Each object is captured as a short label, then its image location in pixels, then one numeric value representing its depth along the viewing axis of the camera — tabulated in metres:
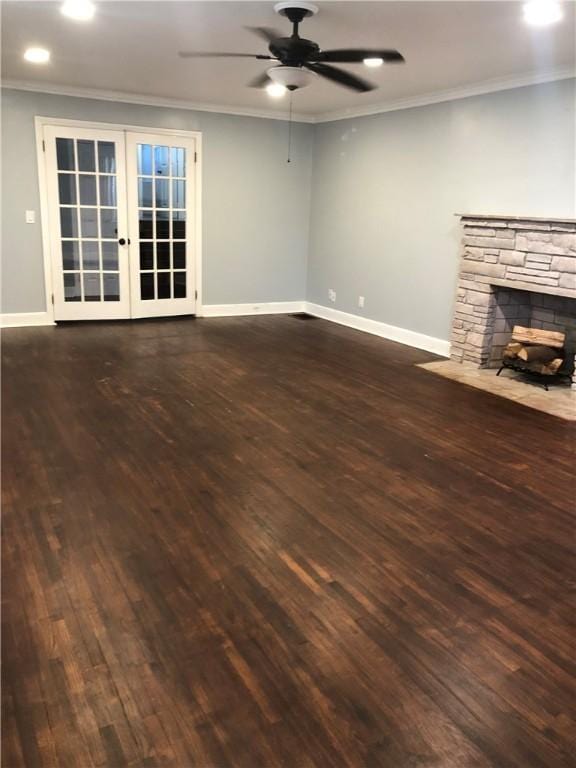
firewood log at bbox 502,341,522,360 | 5.41
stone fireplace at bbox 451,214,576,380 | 4.96
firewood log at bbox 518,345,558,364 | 5.27
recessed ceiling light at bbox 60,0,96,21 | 3.62
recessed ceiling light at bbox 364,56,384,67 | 4.67
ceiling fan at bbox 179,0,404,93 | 3.54
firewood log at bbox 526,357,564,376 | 5.22
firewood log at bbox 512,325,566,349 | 5.23
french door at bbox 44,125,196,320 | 6.80
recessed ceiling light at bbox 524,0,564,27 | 3.38
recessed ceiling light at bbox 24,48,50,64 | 4.88
